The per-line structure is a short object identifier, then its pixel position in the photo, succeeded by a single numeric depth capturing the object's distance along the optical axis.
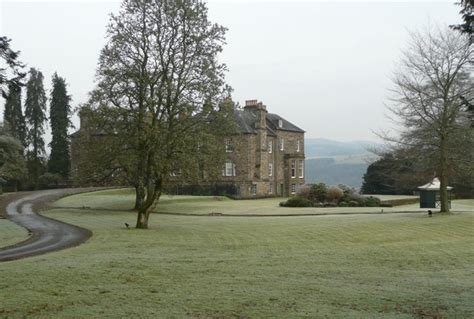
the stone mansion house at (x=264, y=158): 63.69
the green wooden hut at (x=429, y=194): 38.59
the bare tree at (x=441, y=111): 29.92
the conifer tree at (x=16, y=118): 69.59
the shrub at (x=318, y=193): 48.00
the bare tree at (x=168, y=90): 28.95
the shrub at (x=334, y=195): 47.38
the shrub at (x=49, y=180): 67.44
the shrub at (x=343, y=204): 46.22
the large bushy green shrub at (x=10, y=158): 50.89
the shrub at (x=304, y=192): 48.03
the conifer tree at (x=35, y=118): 70.94
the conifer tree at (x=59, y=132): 70.94
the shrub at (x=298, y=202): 45.59
